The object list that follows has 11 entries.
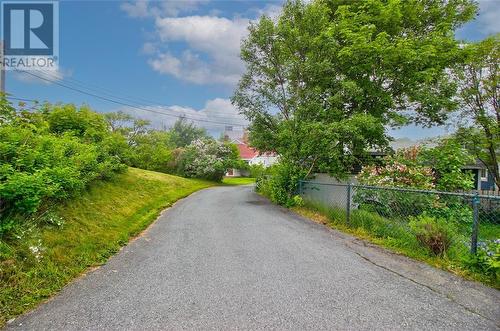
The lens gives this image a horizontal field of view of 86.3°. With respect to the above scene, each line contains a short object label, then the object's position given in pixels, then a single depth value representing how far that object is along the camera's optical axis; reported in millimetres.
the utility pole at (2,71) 8476
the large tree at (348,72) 9922
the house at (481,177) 16014
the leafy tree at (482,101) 12430
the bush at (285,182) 10531
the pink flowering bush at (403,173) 7435
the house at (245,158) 44419
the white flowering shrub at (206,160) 26423
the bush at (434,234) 4352
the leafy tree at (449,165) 7438
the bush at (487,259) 3469
